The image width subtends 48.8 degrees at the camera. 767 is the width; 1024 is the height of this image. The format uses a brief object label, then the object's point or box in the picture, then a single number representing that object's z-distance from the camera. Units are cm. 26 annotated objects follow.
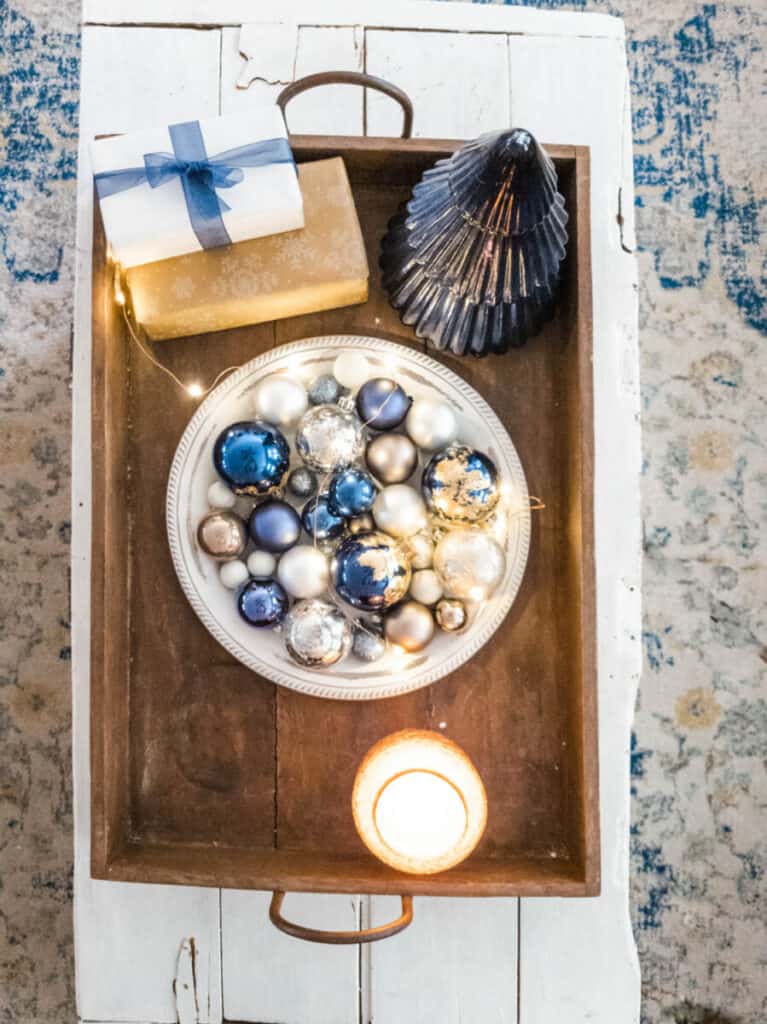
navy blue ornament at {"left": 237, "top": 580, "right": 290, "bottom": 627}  76
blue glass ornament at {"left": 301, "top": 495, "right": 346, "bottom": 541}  76
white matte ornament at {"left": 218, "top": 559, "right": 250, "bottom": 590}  78
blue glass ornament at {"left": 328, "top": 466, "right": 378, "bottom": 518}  74
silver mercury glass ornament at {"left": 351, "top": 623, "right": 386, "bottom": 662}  77
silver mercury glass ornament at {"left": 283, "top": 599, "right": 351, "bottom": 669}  74
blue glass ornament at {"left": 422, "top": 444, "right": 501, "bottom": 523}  74
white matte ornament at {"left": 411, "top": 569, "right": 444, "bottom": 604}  76
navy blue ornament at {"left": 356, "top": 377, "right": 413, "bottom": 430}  76
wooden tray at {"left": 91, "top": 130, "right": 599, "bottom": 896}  81
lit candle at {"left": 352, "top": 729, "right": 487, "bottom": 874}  68
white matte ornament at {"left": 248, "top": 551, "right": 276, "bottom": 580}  77
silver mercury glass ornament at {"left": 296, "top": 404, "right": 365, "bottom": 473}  75
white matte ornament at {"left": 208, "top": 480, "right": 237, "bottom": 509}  78
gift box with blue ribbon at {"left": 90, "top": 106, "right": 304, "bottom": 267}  73
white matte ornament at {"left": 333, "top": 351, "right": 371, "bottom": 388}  78
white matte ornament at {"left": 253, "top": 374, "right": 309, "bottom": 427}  77
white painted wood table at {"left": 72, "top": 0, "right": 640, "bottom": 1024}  85
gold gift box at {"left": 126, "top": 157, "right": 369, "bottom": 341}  76
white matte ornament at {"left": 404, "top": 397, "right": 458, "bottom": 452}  77
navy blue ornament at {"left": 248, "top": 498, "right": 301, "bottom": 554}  75
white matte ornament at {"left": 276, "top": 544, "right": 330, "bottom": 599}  75
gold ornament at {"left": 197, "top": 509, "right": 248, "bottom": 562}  77
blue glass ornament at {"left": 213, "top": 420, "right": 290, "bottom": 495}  74
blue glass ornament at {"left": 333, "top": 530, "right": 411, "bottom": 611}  72
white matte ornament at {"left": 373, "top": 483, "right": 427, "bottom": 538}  75
